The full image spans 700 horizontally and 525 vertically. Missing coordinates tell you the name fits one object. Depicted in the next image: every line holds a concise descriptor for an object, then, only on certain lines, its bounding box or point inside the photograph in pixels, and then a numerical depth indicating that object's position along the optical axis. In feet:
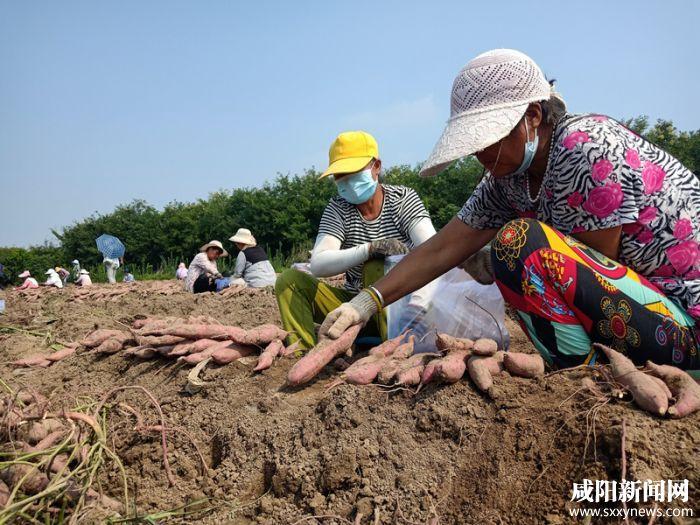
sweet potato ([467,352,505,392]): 5.98
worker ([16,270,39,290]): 40.13
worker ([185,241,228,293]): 27.68
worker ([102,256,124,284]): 43.06
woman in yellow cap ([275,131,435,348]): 9.61
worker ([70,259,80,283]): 52.63
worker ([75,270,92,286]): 41.53
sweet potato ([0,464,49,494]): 5.47
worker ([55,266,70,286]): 48.88
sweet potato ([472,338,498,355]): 6.32
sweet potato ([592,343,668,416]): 4.99
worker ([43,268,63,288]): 40.37
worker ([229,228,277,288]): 26.43
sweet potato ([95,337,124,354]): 10.30
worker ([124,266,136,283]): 44.12
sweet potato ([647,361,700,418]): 4.97
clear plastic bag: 8.60
